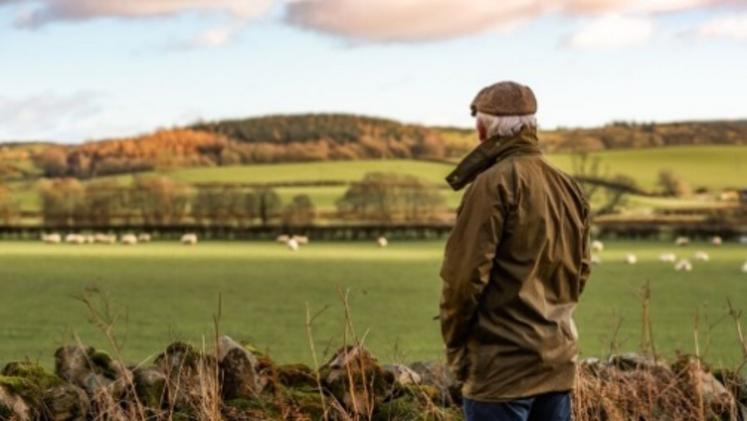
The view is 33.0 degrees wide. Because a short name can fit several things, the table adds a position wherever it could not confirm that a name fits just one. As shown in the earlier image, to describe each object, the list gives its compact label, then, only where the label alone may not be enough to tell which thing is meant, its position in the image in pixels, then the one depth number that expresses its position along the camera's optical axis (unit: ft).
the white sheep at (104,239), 164.86
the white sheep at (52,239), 160.17
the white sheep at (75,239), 161.74
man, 14.40
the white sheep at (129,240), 158.12
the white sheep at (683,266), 97.40
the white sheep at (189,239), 153.48
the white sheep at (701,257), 112.98
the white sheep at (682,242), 152.05
